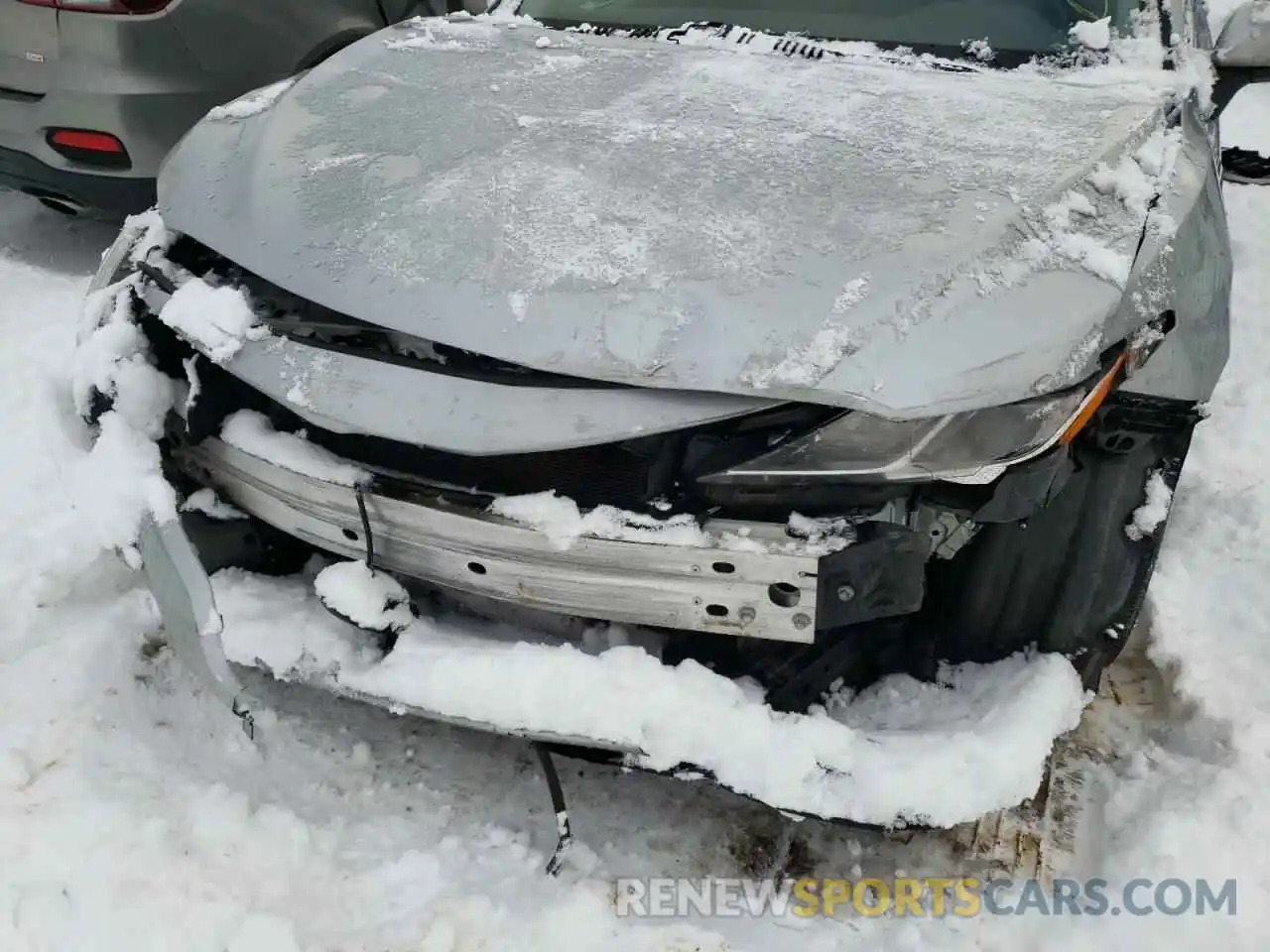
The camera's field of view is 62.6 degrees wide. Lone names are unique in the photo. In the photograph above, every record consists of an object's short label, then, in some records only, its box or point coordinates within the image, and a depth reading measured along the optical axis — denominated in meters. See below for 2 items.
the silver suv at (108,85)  3.90
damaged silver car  1.67
